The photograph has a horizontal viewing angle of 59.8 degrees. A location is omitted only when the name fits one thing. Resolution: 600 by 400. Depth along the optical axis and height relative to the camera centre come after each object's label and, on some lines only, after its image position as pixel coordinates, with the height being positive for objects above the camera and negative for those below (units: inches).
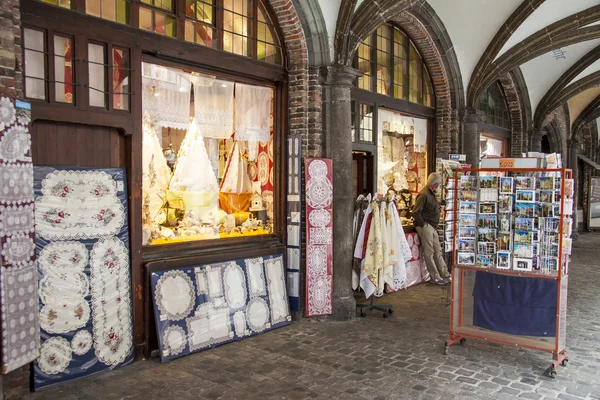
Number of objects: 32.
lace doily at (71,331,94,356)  187.0 -56.9
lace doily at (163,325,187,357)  209.9 -63.4
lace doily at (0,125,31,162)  156.6 +12.8
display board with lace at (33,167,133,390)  180.1 -31.9
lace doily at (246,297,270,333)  245.0 -61.4
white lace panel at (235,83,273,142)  263.6 +37.7
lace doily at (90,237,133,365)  194.7 -44.1
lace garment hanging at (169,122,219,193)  246.8 +8.8
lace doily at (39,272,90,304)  179.6 -36.0
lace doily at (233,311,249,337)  237.6 -63.5
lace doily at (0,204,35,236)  156.8 -10.6
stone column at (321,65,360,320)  273.3 +7.6
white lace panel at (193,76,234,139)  246.2 +38.3
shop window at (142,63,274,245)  230.4 +13.9
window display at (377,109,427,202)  374.6 +25.0
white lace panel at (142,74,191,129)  223.9 +37.9
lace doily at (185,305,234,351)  220.4 -61.9
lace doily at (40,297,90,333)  179.2 -45.9
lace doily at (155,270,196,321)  213.3 -45.8
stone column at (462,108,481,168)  418.0 +40.1
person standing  353.1 -29.5
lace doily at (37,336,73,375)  178.2 -59.1
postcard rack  203.6 -27.6
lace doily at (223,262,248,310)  239.1 -46.8
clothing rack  280.2 -65.0
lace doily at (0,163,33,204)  156.3 +0.7
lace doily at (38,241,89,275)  180.4 -25.7
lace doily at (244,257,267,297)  250.1 -44.2
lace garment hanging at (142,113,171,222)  226.7 +5.9
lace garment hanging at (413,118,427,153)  402.3 +39.4
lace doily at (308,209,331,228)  267.0 -16.7
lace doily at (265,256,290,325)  257.4 -52.5
